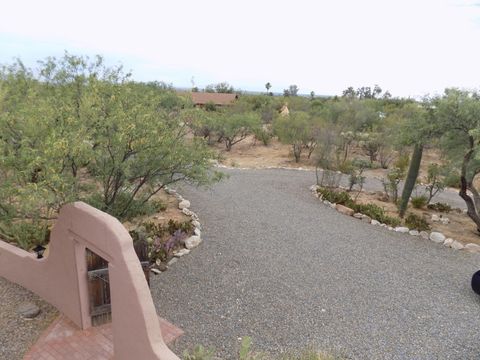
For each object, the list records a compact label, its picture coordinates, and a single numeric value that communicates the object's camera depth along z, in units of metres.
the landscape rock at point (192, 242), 9.31
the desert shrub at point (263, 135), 27.09
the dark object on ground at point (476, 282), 7.66
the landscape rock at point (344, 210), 12.73
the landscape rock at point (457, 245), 10.32
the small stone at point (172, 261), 8.46
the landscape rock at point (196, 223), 10.59
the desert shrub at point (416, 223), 11.36
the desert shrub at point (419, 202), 13.51
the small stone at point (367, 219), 12.15
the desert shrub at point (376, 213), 11.79
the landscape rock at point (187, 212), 11.66
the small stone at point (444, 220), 12.30
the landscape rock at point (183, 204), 12.34
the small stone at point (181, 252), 8.82
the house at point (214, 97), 49.47
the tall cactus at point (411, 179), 11.66
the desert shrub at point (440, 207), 13.54
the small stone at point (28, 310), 6.36
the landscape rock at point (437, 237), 10.69
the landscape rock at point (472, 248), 10.15
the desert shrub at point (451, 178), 11.53
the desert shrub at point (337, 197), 13.50
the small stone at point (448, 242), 10.47
